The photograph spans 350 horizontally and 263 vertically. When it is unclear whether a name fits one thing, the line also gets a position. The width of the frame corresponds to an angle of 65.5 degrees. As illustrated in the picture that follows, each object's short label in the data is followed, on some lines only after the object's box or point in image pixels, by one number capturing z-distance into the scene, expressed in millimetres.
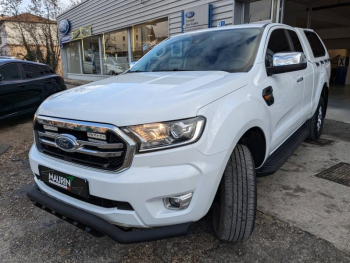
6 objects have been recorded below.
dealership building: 7754
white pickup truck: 1599
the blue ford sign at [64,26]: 17680
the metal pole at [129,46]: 12438
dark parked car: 5723
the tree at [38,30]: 22328
